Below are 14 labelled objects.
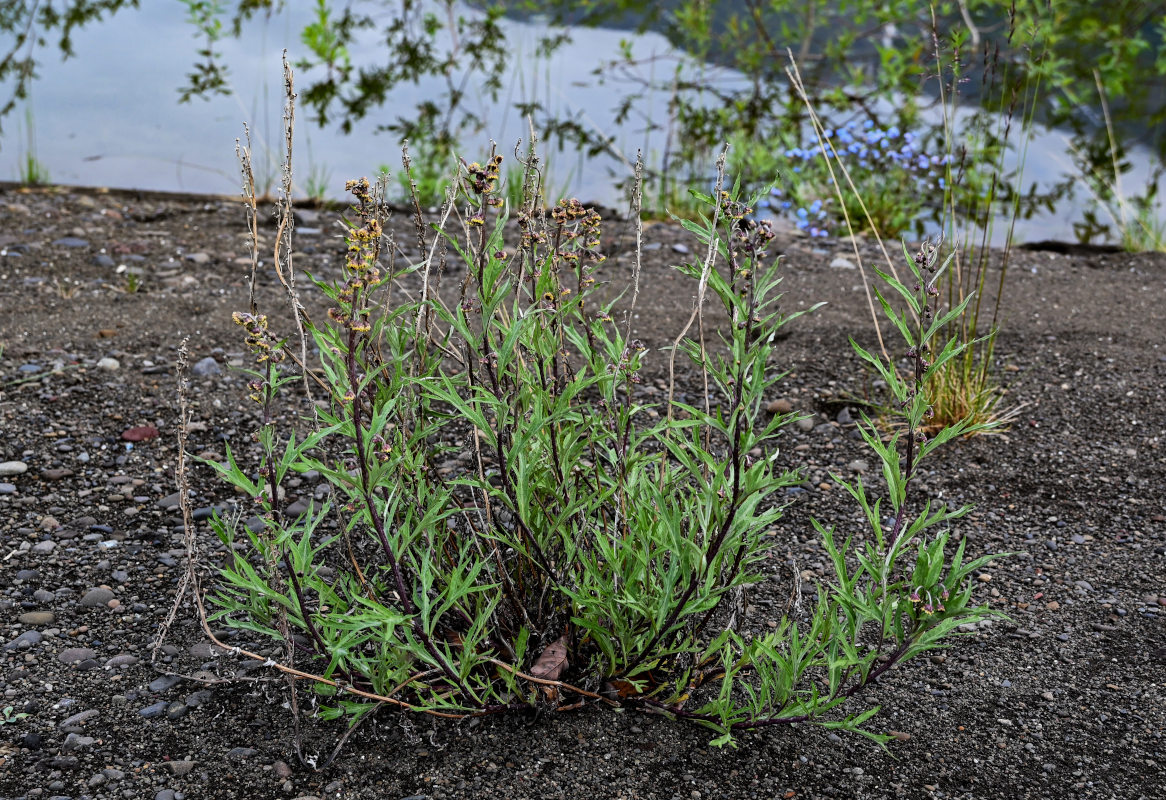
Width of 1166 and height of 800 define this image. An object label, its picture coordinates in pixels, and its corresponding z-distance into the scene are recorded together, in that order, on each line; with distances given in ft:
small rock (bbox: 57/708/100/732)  6.14
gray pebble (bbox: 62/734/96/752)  5.98
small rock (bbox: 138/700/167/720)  6.25
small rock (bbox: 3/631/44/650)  6.91
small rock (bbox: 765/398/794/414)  10.71
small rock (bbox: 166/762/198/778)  5.76
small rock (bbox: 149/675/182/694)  6.50
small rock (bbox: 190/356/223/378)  11.20
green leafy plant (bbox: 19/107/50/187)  18.21
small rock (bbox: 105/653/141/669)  6.72
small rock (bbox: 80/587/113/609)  7.39
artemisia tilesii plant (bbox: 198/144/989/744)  4.87
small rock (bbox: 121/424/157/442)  9.81
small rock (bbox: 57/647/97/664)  6.77
